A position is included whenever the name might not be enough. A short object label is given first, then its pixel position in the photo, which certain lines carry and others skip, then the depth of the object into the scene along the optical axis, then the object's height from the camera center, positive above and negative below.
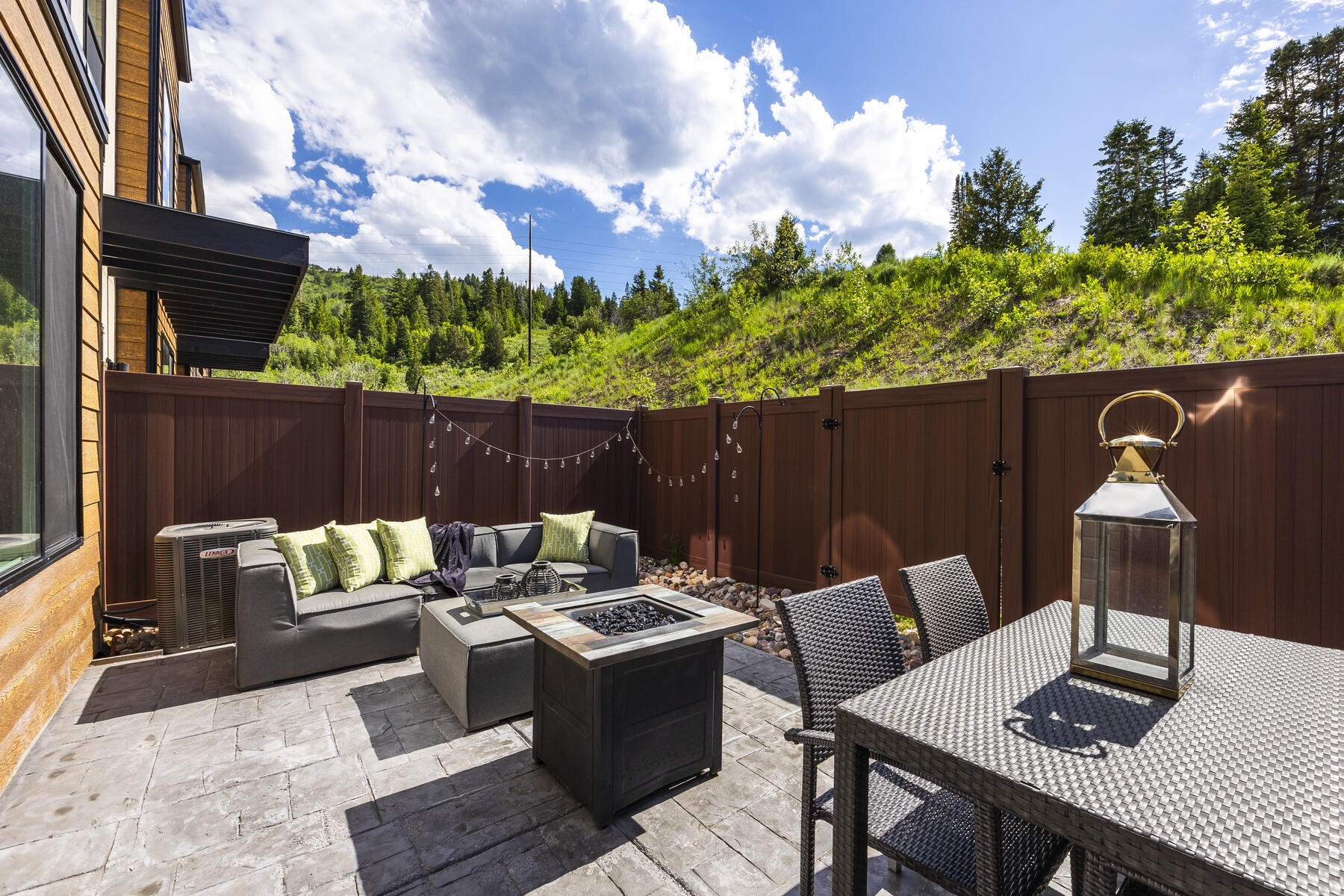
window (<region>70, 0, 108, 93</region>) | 3.10 +2.59
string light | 5.51 -0.15
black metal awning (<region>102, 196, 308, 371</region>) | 3.73 +1.39
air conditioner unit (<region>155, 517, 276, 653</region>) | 3.57 -0.96
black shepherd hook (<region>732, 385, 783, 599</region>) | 5.29 +0.08
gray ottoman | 2.71 -1.18
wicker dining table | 0.77 -0.59
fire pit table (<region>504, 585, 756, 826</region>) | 2.02 -1.03
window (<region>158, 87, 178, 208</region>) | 5.88 +3.38
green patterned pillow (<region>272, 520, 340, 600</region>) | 3.52 -0.80
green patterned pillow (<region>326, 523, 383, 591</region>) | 3.70 -0.80
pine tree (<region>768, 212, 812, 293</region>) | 14.51 +4.88
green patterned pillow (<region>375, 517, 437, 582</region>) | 3.95 -0.82
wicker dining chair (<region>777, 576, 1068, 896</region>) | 1.27 -0.97
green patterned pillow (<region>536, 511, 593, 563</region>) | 4.80 -0.87
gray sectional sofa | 3.13 -1.13
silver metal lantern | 1.25 -0.35
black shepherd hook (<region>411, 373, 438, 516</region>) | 5.38 +0.24
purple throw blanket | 4.05 -0.88
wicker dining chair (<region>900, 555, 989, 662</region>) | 1.97 -0.64
